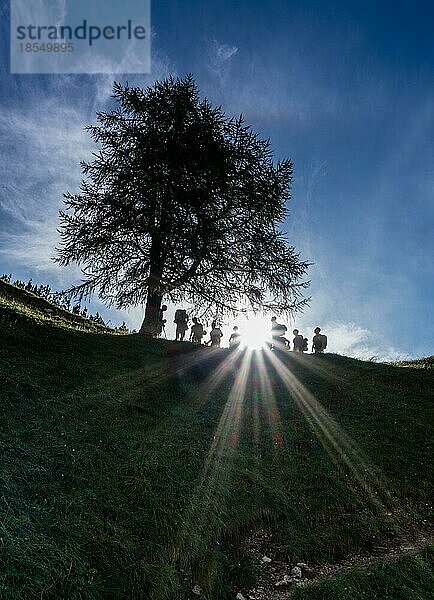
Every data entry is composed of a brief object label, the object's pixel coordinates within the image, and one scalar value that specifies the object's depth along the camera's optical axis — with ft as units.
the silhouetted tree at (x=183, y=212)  70.23
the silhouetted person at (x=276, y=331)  75.77
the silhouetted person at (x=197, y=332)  77.61
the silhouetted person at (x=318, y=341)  78.74
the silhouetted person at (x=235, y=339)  73.88
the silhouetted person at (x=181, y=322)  75.81
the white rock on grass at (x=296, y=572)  22.00
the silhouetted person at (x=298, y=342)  80.53
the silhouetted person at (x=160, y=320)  75.31
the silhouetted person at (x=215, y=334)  75.87
